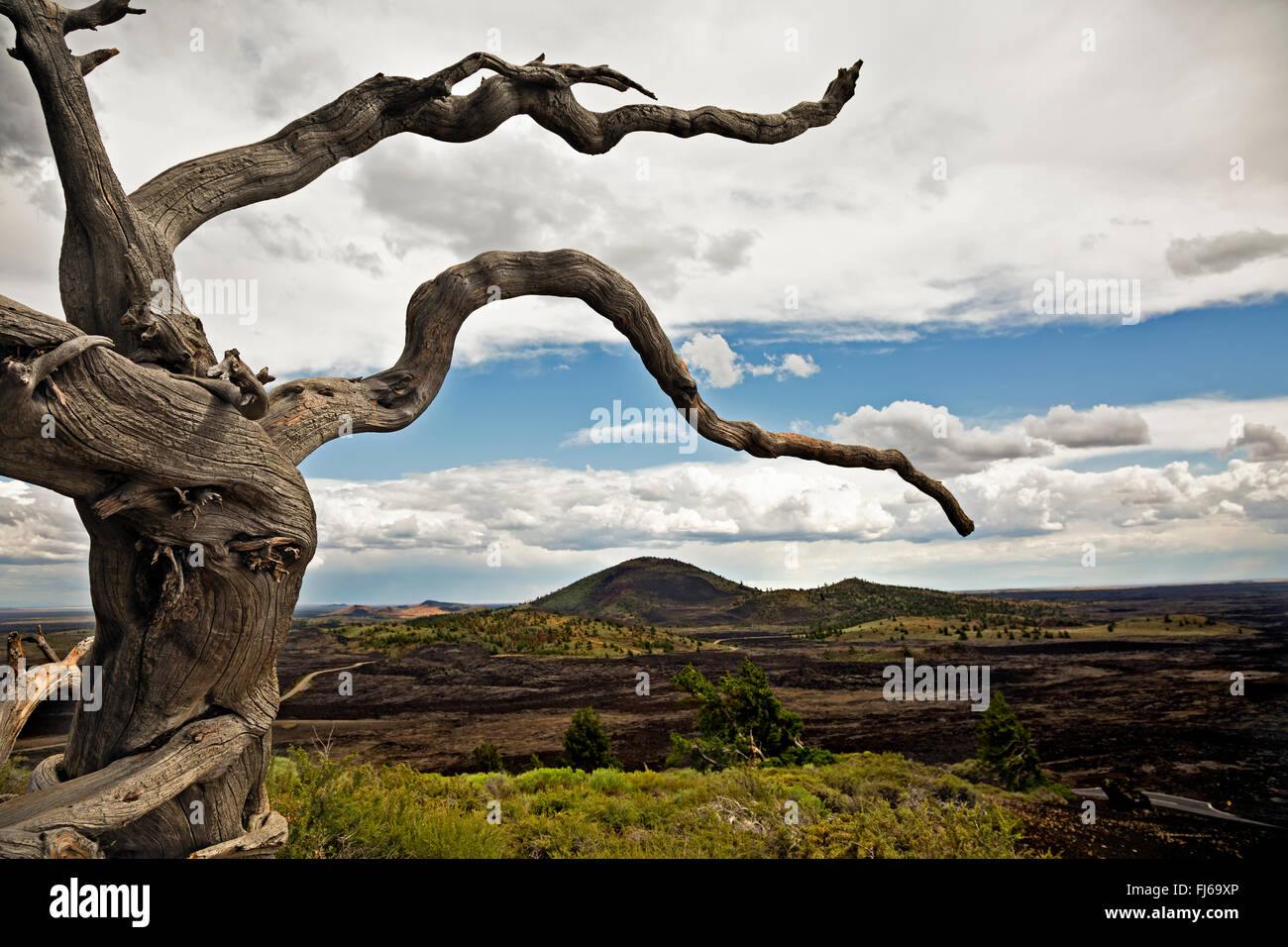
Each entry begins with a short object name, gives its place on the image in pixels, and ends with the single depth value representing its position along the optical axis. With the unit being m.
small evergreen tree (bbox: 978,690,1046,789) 12.82
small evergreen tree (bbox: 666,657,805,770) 13.93
